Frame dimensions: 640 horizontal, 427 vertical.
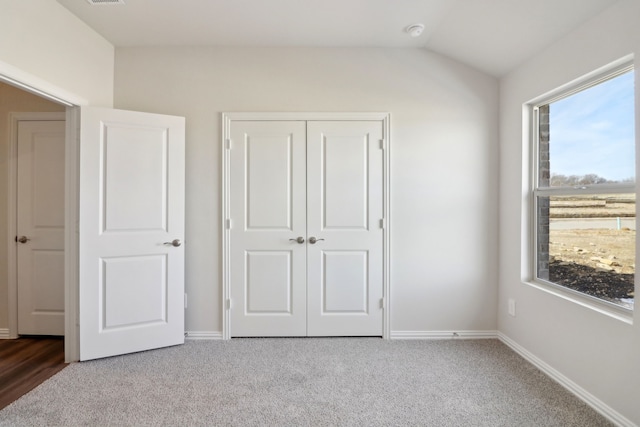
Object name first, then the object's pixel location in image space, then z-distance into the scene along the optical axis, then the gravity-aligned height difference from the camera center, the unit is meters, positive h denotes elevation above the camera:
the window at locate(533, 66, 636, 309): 1.83 +0.16
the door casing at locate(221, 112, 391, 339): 2.81 +0.25
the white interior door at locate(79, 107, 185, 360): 2.44 -0.15
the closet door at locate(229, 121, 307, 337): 2.83 -0.13
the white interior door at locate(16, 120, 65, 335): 2.89 -0.12
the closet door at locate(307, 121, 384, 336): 2.83 -0.13
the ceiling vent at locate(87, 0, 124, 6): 2.23 +1.50
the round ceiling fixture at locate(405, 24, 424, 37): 2.50 +1.49
